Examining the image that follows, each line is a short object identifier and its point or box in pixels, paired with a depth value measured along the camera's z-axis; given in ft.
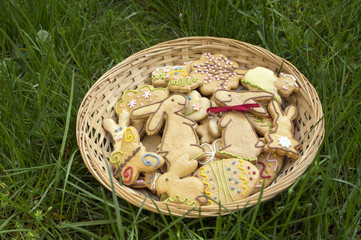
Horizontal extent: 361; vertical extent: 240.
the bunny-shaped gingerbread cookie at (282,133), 1.74
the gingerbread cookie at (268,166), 1.73
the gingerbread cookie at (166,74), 2.01
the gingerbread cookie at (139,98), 1.95
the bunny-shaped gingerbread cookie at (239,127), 1.76
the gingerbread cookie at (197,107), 1.93
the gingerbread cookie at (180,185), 1.63
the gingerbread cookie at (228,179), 1.65
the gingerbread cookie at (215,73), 2.00
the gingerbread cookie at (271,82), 1.93
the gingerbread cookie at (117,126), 1.87
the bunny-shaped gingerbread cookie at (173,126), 1.76
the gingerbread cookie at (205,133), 1.89
